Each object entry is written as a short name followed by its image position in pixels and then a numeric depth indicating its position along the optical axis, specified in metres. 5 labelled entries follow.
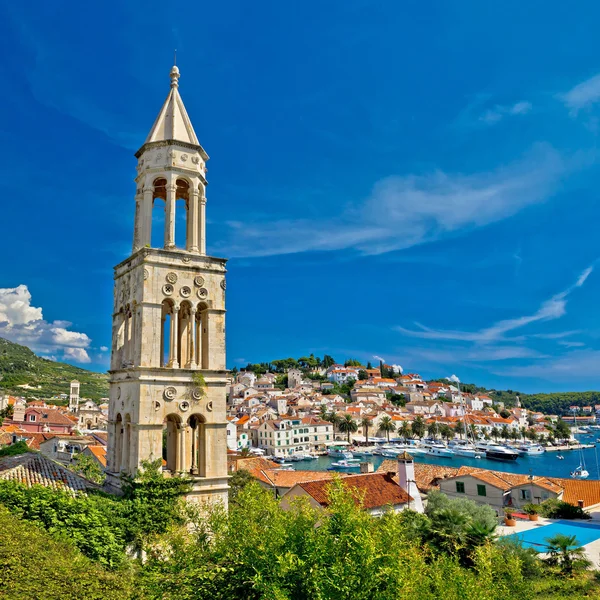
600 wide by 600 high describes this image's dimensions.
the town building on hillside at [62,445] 41.21
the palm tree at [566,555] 17.94
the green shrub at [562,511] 27.94
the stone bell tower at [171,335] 14.17
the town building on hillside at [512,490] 32.50
